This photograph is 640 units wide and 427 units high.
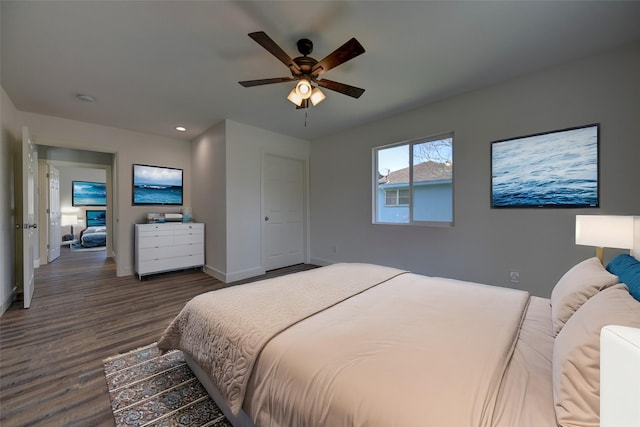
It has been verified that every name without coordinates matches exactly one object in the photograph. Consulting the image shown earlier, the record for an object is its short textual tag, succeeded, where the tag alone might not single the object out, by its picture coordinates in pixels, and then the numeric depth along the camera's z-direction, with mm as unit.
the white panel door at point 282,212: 4410
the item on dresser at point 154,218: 4152
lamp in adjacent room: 7455
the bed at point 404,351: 677
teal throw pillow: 971
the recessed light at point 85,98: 2908
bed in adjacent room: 6811
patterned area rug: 1306
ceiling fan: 1702
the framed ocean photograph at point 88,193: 7668
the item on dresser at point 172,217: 4281
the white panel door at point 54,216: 5211
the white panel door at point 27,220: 2668
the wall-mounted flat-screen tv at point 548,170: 2238
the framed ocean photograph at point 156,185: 4257
